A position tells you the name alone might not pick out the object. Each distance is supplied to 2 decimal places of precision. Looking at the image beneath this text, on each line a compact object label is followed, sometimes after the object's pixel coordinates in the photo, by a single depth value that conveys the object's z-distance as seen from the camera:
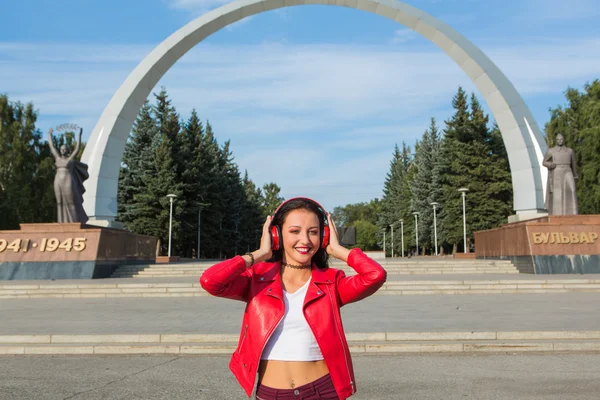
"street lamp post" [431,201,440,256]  53.37
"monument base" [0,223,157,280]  21.20
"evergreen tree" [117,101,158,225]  46.34
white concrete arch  26.42
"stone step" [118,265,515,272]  23.22
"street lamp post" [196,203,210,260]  47.09
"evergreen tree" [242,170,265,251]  62.75
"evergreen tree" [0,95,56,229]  41.50
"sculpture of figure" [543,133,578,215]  21.36
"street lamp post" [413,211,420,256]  63.17
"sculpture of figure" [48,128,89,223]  22.23
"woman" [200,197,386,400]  2.49
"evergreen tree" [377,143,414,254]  79.50
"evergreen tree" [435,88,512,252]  49.84
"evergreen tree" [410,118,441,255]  62.34
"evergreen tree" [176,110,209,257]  46.47
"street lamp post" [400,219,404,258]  74.61
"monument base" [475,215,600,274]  20.44
